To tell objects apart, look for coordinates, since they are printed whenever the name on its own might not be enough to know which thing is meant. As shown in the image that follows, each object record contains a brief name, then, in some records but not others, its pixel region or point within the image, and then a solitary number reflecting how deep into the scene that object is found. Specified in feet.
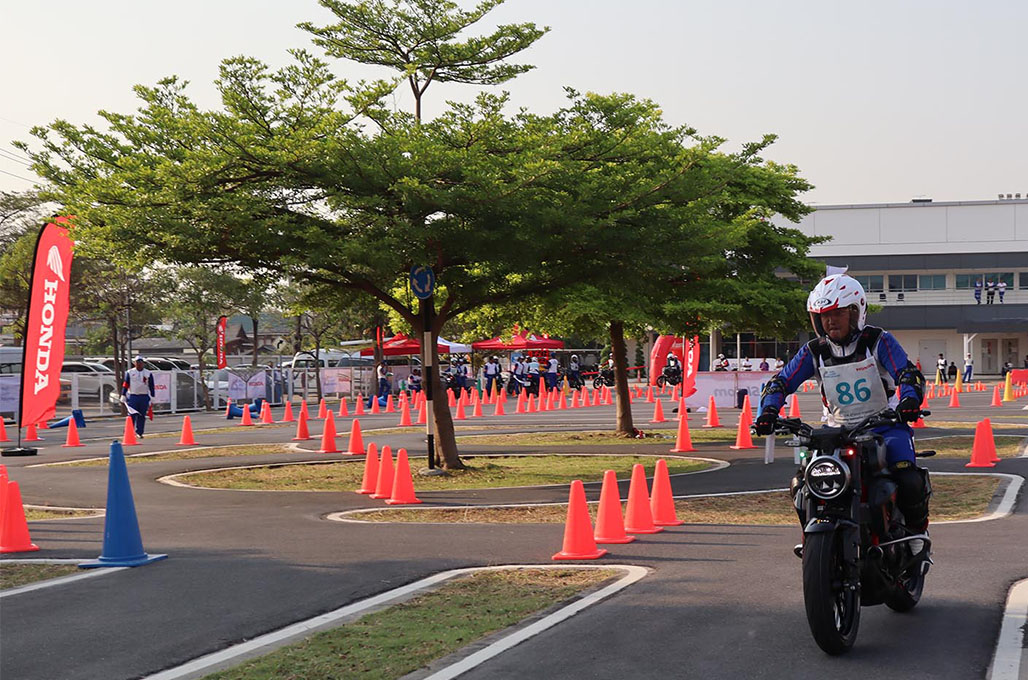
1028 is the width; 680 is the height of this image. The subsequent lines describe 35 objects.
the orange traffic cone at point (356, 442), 71.61
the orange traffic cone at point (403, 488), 46.93
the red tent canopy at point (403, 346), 163.32
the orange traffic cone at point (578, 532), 32.12
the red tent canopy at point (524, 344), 160.56
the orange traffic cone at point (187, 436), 83.82
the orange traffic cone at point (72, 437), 84.48
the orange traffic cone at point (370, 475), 51.24
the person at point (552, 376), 174.70
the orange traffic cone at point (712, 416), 91.35
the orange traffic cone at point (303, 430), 85.97
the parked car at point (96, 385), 131.44
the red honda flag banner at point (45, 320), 65.51
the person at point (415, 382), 150.18
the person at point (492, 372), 166.40
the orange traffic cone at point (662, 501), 38.42
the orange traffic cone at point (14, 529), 36.06
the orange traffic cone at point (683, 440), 70.23
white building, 253.44
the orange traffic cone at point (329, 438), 74.91
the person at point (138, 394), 88.43
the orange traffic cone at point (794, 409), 96.80
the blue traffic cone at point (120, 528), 32.45
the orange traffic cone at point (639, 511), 36.83
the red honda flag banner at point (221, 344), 172.35
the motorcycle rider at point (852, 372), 22.40
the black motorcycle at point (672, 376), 154.92
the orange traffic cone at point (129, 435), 85.30
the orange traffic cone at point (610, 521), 34.83
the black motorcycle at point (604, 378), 179.73
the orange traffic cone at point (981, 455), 56.85
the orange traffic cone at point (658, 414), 100.71
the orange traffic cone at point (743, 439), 71.67
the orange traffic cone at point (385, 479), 48.88
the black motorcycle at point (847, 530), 19.90
